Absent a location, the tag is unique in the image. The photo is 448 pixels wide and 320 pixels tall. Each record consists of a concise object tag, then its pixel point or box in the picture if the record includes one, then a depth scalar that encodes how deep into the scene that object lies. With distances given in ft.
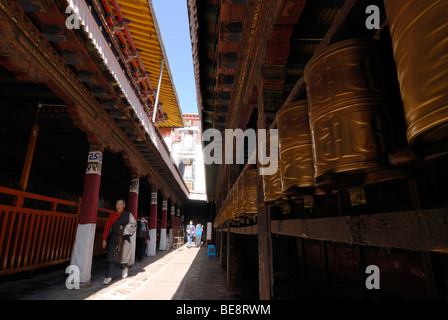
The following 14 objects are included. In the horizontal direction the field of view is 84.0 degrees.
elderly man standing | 16.96
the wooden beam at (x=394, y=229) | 1.90
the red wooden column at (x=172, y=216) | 51.26
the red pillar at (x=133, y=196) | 25.39
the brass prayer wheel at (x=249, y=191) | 9.19
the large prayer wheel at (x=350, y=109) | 2.46
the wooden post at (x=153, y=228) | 34.06
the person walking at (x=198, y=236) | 52.44
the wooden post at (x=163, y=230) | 42.11
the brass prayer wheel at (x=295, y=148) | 3.73
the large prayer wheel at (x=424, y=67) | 1.59
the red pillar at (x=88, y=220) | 15.48
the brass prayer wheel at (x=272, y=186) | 5.23
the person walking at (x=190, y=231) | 52.92
